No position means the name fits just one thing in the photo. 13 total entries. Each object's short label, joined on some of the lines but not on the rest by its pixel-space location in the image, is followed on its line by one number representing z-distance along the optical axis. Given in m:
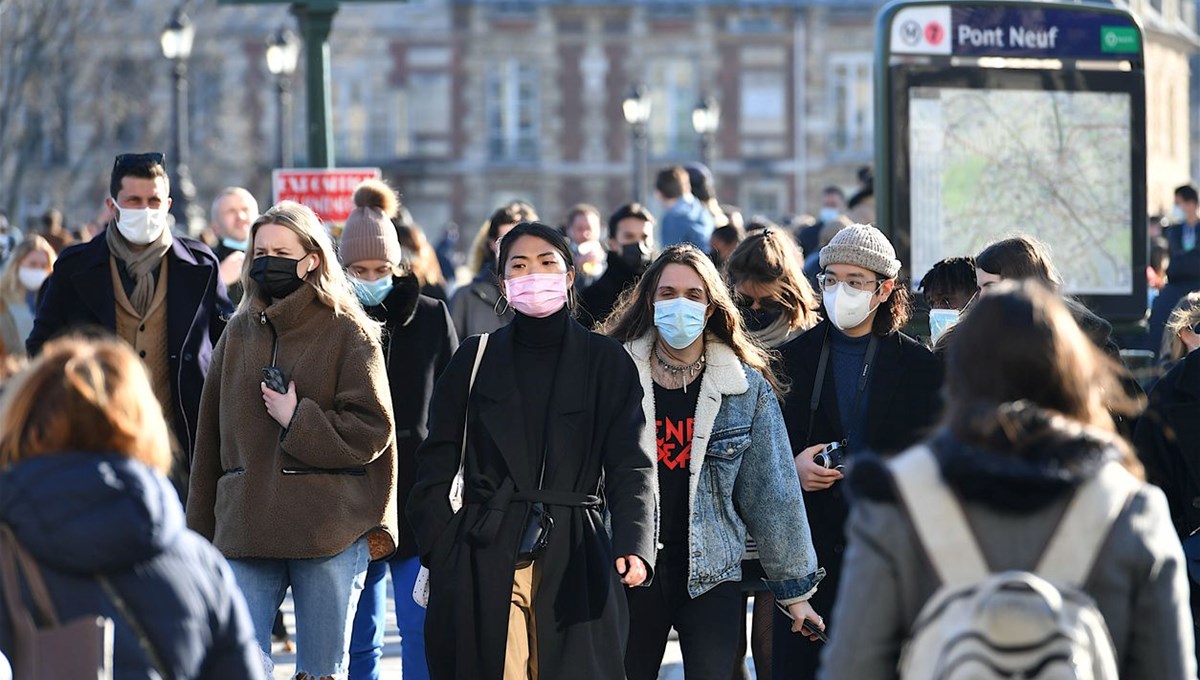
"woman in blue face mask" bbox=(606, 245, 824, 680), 12.21
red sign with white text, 24.45
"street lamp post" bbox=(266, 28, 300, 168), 42.03
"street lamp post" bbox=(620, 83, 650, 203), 64.12
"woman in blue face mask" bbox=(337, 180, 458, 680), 14.37
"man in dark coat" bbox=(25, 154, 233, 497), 14.26
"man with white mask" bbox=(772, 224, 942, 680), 12.73
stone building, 110.25
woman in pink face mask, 11.09
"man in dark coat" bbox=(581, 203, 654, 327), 18.78
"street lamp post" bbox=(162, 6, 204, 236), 43.94
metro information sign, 19.98
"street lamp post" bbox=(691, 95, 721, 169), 67.56
